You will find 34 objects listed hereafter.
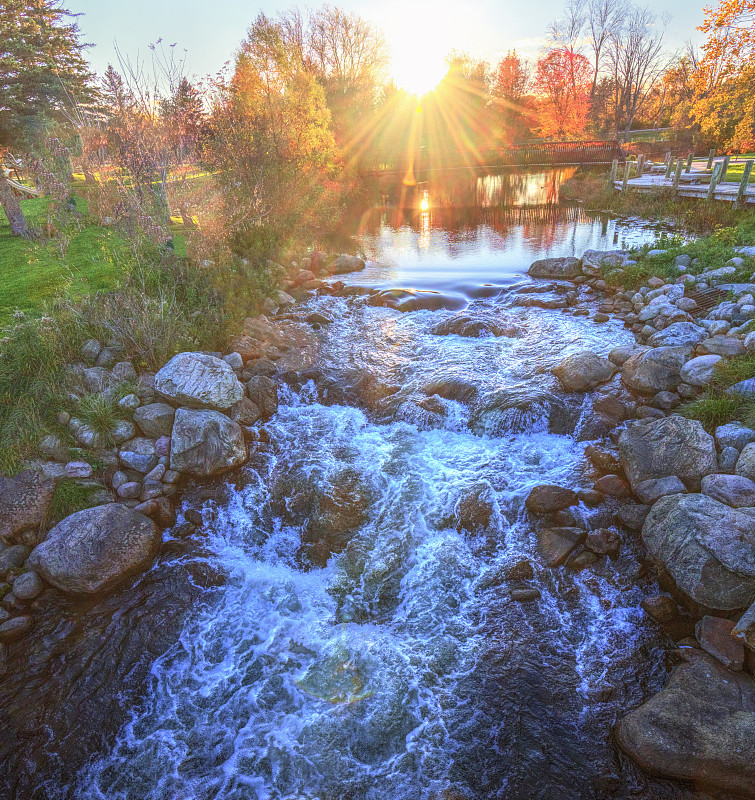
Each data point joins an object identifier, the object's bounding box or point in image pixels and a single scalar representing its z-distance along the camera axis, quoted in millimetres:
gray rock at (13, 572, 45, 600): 6113
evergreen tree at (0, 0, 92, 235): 17062
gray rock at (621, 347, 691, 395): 8633
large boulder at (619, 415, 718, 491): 6684
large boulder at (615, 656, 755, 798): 4098
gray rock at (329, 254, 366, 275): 18859
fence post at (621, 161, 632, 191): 27205
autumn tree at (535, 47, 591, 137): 57312
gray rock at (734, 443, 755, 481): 6191
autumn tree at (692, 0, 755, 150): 13820
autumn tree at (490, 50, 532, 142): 59000
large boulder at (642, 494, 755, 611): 5191
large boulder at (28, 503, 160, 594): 6215
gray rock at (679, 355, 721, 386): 8133
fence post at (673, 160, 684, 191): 22719
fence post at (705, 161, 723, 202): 19166
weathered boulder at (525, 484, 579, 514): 6930
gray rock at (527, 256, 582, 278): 15744
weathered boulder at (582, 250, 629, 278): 15094
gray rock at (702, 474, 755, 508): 5867
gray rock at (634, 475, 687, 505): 6512
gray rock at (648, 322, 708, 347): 9484
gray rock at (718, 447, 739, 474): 6543
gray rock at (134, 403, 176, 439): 8242
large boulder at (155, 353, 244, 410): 8562
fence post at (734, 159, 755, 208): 17188
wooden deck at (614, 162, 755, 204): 18672
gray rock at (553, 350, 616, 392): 9383
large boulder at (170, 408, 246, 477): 7922
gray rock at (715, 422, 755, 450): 6719
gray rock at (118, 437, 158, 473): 7812
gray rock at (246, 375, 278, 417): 9688
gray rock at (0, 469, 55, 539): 6605
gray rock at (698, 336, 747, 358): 8430
